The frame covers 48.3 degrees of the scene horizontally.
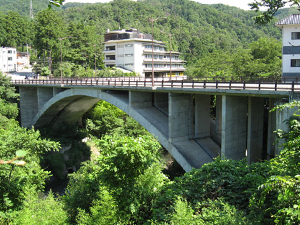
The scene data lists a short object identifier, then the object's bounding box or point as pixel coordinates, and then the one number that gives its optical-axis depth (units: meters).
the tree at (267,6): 17.12
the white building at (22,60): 101.03
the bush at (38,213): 16.59
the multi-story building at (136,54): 74.88
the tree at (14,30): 95.12
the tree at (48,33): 72.56
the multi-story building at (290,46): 33.19
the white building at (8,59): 87.94
